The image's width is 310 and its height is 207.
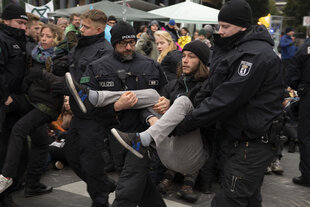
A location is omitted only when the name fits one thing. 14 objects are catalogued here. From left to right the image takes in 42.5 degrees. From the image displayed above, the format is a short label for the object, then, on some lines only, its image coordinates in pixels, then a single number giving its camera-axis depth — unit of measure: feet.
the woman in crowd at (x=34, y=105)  14.59
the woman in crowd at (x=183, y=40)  29.76
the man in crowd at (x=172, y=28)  34.12
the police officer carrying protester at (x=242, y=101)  10.11
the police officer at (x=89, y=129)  13.83
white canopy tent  47.01
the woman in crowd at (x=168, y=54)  20.12
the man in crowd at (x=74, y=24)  16.18
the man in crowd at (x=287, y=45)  46.52
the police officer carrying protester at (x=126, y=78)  12.37
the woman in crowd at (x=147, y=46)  25.89
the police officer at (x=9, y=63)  14.43
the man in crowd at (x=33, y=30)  16.51
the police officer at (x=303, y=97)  19.38
